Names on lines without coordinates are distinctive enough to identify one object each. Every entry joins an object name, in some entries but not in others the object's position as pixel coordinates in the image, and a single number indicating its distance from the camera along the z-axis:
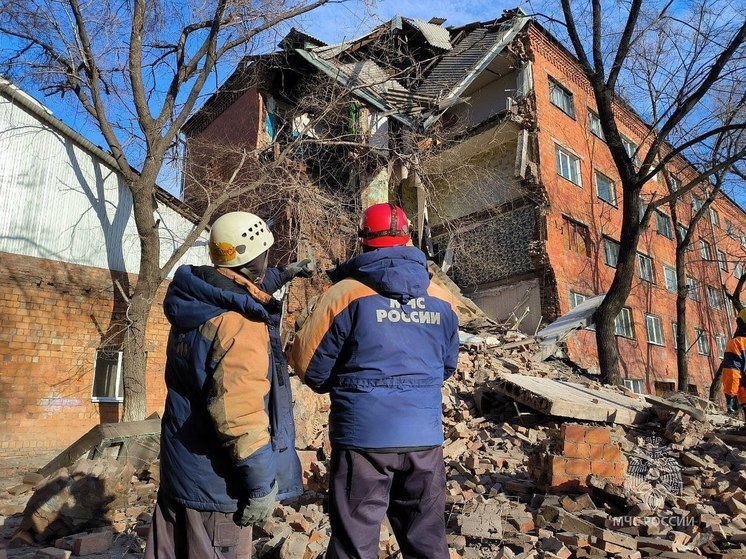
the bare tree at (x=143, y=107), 8.89
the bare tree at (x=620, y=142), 10.94
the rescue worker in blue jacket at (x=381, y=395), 2.11
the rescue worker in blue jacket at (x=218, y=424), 1.95
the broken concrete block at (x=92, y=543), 3.64
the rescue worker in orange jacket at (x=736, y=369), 5.56
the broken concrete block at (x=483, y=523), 3.47
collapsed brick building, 15.41
